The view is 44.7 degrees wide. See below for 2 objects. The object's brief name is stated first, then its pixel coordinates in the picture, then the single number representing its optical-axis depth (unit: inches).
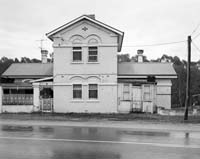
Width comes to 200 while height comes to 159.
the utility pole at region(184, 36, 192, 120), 663.8
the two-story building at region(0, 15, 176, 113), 861.2
